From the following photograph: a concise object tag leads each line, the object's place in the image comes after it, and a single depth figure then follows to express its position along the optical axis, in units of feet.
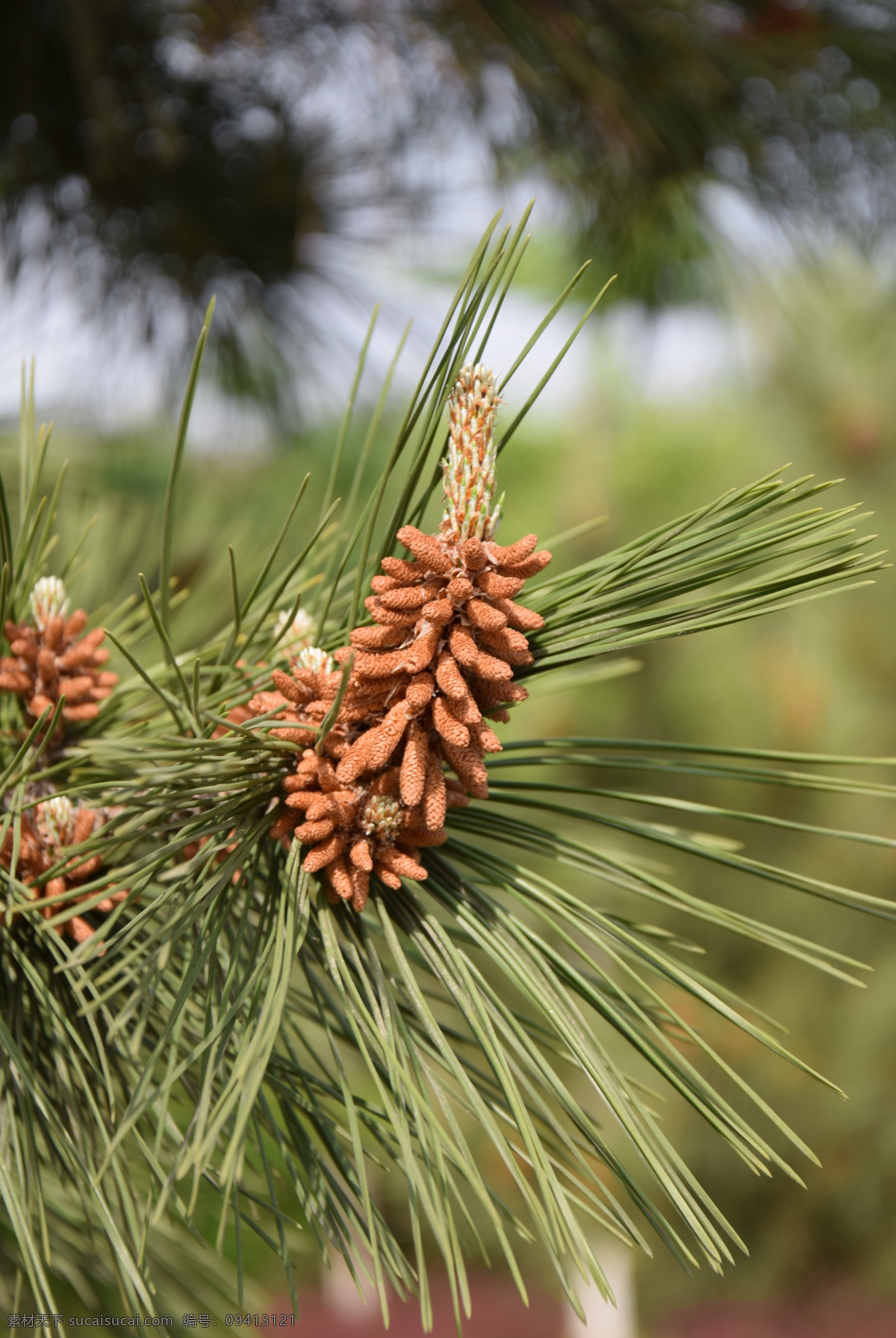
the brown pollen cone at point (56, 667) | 2.05
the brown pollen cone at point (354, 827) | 1.95
